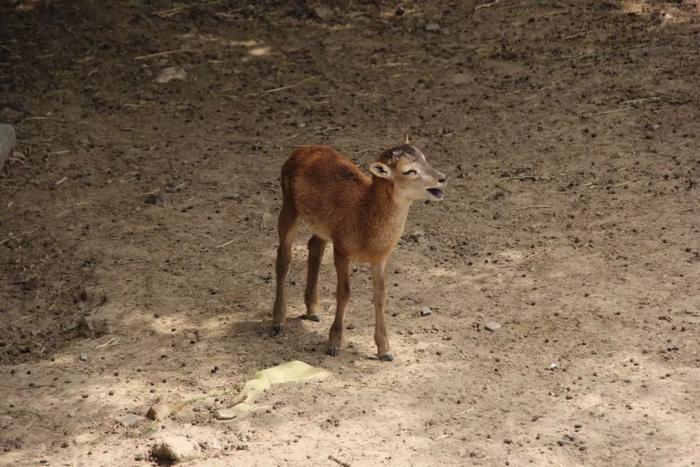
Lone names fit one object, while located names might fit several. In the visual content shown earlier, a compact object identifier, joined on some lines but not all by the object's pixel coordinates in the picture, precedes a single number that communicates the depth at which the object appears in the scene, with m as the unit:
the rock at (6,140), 20.80
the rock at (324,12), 26.36
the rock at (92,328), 15.25
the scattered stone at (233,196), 19.28
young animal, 13.65
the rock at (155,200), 19.25
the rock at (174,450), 11.95
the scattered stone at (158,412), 12.84
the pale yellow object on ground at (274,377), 12.97
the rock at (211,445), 12.16
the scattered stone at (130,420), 12.82
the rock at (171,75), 23.89
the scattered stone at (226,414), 12.70
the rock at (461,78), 23.20
